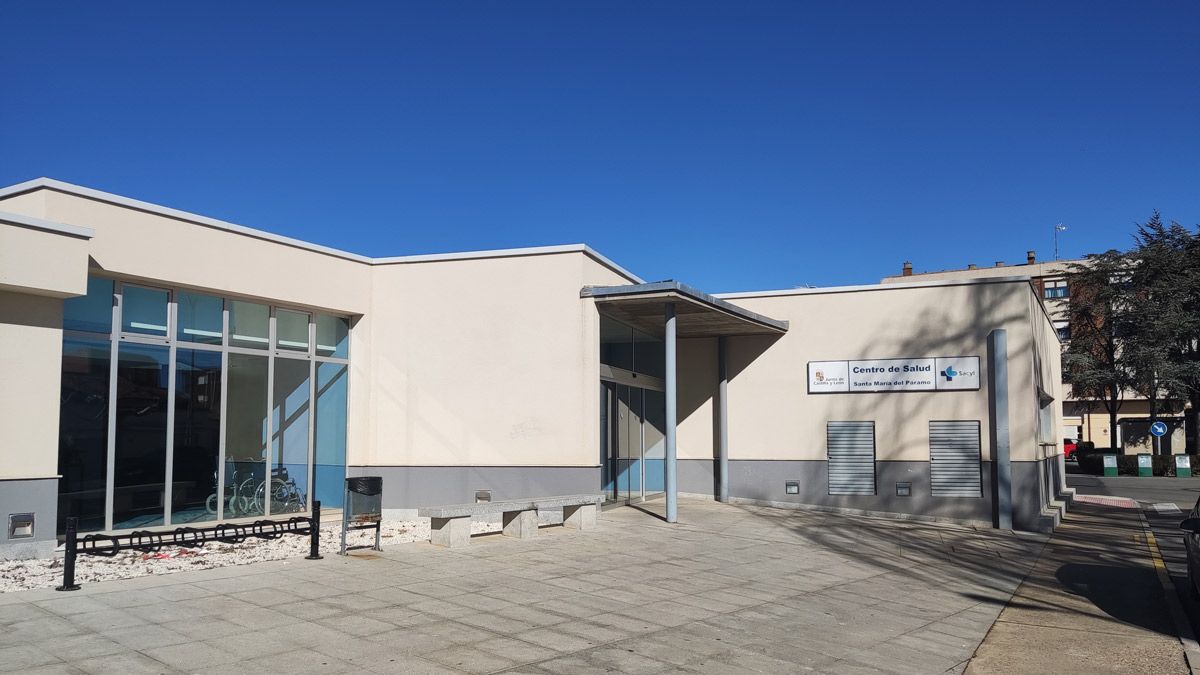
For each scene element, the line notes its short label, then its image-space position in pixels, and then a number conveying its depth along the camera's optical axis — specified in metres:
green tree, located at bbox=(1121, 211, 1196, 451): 40.88
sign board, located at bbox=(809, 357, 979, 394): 17.86
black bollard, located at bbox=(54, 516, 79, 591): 8.41
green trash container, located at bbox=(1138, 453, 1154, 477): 37.22
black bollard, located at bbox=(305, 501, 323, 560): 10.77
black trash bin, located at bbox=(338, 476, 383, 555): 11.05
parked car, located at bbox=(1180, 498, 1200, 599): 9.51
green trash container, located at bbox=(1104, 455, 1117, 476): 37.94
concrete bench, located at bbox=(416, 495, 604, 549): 12.01
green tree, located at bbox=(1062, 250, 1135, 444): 43.16
